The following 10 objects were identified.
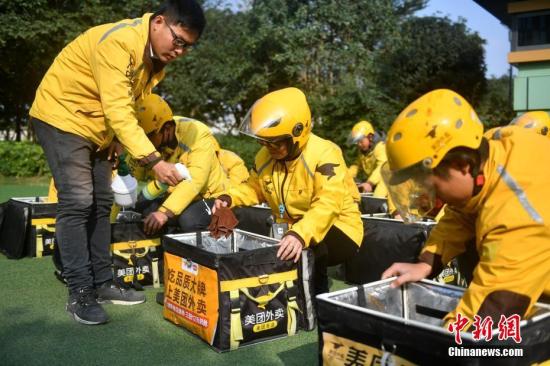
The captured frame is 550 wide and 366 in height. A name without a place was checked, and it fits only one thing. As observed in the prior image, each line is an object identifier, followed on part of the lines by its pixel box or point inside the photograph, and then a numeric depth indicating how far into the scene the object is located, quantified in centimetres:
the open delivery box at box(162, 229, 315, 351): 297
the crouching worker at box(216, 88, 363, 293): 324
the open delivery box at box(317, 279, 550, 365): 172
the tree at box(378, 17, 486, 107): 1708
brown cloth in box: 364
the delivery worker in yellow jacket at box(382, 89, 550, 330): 183
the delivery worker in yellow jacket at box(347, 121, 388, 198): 784
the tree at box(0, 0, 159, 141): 1563
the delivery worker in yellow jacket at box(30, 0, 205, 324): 316
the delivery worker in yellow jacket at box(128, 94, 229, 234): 413
